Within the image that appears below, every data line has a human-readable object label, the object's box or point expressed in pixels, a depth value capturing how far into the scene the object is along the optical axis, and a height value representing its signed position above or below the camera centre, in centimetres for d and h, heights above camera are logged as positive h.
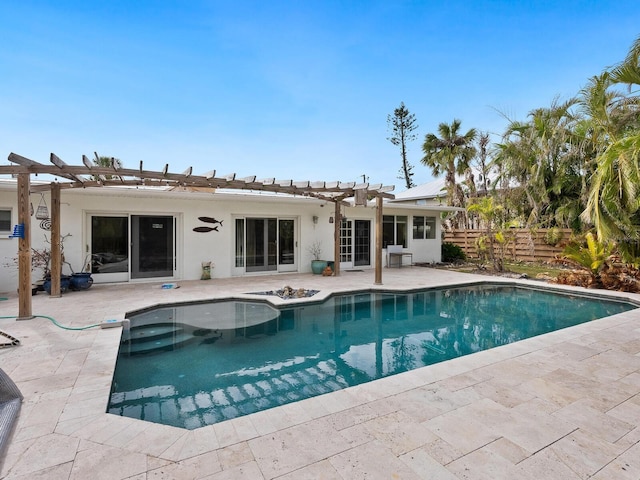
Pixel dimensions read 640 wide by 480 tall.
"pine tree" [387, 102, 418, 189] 2934 +972
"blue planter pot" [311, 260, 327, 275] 1216 -86
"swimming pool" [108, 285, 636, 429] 385 -165
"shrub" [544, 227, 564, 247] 1419 +14
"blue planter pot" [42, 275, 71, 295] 842 -100
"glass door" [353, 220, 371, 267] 1385 -8
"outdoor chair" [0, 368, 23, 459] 260 -139
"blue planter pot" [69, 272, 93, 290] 875 -96
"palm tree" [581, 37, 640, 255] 502 +121
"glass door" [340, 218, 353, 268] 1352 -11
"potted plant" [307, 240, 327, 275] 1218 -65
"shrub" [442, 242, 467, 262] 1652 -60
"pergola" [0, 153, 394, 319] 580 +129
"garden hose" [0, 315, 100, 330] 550 -132
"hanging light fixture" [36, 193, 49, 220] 792 +69
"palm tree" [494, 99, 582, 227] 1388 +326
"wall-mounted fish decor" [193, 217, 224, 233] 1098 +48
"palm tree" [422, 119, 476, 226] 1972 +495
